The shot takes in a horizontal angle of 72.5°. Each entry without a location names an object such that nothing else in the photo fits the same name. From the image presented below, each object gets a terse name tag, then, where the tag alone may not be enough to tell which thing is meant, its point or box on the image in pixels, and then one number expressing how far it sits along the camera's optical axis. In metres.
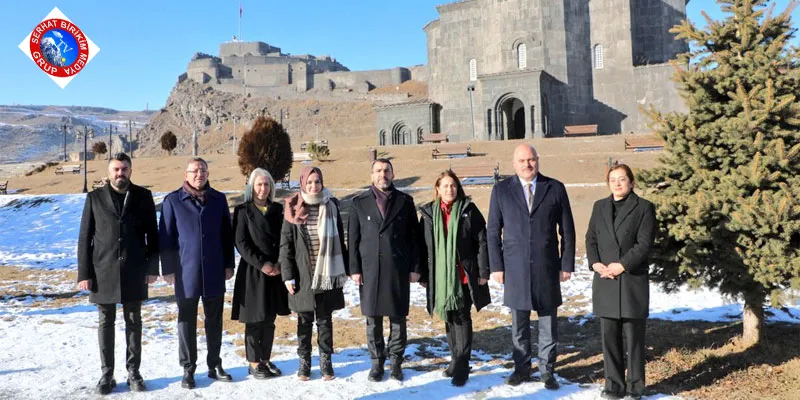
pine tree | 5.20
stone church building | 33.41
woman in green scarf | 5.28
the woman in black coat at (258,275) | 5.41
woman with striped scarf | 5.34
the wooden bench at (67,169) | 36.68
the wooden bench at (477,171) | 22.92
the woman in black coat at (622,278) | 4.87
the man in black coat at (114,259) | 5.22
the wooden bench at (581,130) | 32.12
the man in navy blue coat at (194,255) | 5.32
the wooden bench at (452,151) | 28.61
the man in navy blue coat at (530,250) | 5.20
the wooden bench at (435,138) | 35.36
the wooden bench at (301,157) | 33.54
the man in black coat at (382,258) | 5.38
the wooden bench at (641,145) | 25.38
